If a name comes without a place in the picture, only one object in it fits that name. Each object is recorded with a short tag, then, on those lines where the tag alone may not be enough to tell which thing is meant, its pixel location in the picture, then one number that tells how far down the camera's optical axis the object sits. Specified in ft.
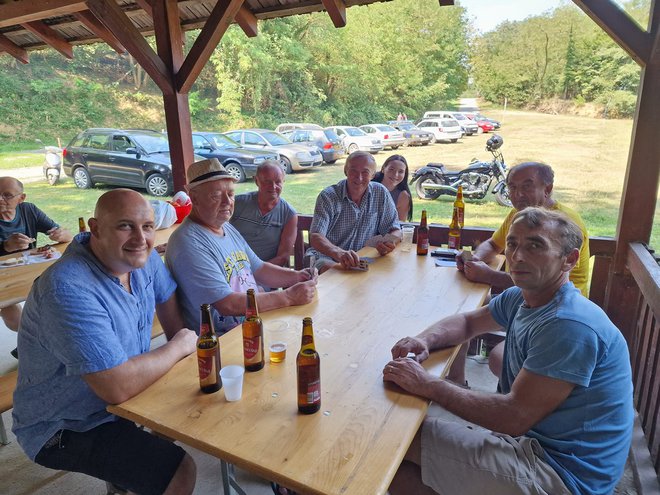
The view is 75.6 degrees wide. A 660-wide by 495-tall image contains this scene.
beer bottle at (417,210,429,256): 8.53
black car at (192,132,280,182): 32.27
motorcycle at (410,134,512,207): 26.20
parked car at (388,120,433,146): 41.09
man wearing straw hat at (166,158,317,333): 5.73
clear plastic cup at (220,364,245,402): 3.88
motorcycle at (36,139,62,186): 37.99
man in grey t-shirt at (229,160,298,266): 9.56
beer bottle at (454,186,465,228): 8.77
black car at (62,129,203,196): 30.81
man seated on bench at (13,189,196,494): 3.99
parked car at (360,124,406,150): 39.36
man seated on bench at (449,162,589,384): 6.98
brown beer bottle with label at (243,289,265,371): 4.39
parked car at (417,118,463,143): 41.27
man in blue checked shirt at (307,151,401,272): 9.30
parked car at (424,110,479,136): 41.78
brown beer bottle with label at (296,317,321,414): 3.69
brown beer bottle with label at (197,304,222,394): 4.03
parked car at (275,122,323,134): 40.58
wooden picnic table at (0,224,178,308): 7.14
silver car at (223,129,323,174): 34.45
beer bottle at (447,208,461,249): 8.82
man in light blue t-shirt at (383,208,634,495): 3.76
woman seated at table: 11.70
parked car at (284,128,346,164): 36.88
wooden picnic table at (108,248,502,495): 3.15
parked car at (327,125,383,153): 38.68
